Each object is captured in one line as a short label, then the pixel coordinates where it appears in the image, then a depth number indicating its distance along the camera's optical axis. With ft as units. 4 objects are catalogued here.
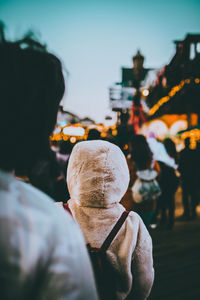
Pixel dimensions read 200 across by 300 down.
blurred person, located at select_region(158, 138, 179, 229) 15.84
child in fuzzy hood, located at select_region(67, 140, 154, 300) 4.30
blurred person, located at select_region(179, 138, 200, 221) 18.17
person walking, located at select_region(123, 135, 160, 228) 11.23
